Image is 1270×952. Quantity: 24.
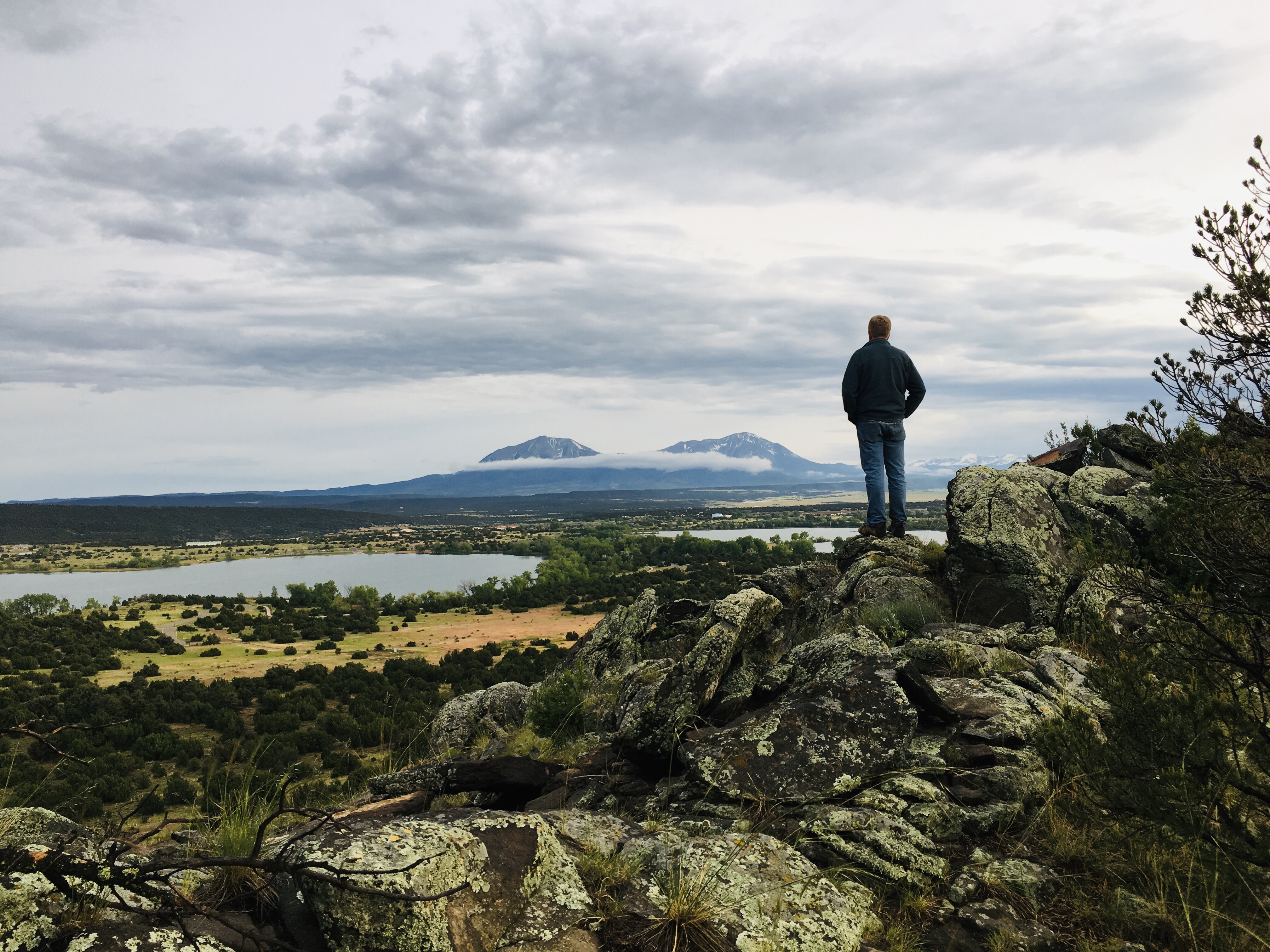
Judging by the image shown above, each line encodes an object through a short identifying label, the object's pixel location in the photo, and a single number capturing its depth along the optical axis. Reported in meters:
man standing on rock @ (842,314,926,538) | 12.73
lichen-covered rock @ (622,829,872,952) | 3.85
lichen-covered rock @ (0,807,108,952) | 2.67
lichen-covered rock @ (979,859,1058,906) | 4.33
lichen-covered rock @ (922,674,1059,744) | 6.11
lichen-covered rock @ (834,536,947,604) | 10.72
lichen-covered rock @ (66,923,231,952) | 2.74
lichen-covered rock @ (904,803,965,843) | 5.04
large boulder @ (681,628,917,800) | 5.71
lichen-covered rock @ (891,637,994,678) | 7.53
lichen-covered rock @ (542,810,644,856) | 4.71
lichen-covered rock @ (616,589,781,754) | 6.97
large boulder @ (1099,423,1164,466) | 13.59
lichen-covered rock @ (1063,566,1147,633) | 7.89
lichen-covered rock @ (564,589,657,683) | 12.03
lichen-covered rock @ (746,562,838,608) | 13.06
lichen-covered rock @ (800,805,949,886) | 4.58
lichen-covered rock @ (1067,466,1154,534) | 10.84
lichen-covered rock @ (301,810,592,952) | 3.22
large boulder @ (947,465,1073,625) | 9.87
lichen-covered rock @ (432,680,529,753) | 13.09
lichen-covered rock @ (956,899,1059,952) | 3.88
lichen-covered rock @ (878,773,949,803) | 5.32
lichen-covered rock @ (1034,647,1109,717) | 6.86
